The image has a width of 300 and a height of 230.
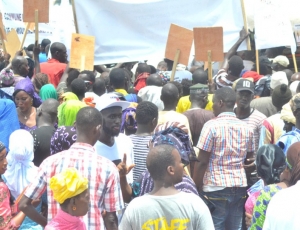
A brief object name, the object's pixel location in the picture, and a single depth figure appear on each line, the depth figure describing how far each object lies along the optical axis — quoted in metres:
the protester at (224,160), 9.24
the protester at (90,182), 6.74
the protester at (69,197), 6.11
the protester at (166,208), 6.02
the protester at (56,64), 14.48
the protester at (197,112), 10.46
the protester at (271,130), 9.70
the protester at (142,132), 8.82
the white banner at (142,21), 13.98
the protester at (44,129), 9.36
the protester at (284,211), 5.80
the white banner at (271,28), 14.08
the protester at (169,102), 10.05
